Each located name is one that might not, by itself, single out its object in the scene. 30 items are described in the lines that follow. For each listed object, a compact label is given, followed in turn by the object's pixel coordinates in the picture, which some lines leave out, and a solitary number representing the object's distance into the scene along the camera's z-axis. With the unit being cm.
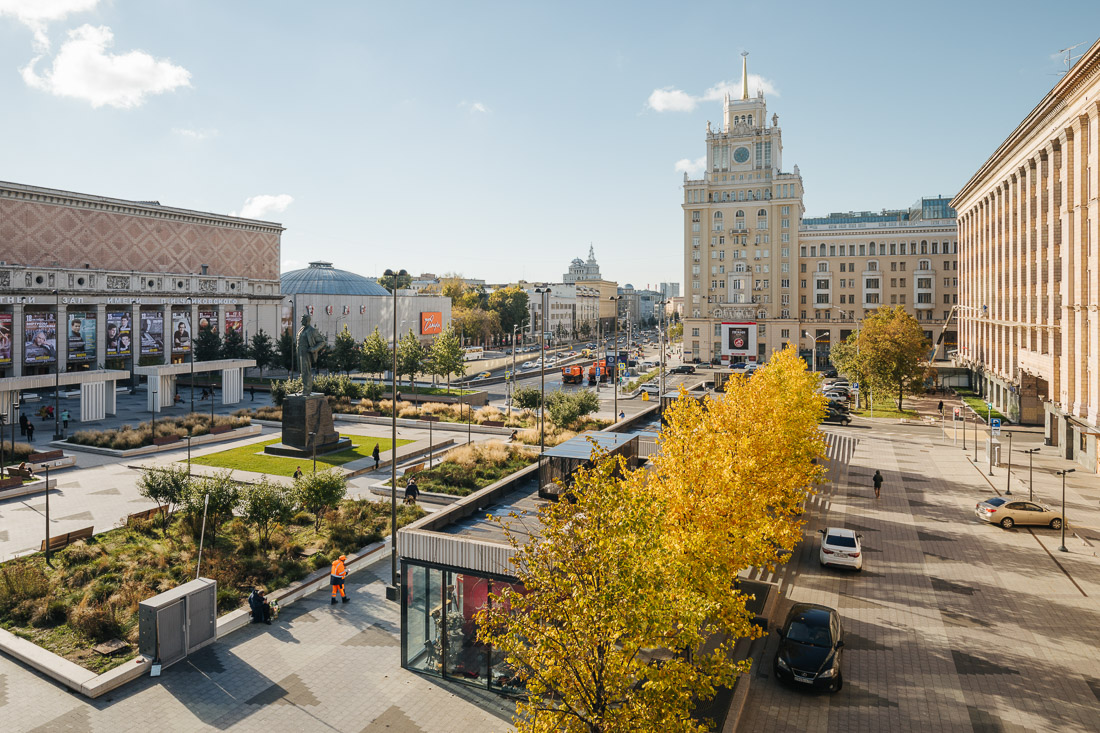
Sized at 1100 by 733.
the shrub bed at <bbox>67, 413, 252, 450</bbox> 3647
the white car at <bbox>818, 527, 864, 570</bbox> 2088
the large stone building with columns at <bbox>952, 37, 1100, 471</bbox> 3306
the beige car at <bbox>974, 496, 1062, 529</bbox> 2500
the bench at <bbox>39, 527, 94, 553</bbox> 2084
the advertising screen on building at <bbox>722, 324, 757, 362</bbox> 9288
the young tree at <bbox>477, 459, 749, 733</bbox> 917
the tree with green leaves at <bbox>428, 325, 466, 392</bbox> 5975
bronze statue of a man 3553
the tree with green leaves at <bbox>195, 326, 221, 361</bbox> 6969
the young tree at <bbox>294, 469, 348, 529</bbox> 2262
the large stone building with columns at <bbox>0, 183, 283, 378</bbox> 5634
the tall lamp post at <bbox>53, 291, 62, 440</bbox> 3869
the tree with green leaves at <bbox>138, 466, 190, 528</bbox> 2283
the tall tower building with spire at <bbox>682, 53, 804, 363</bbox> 9694
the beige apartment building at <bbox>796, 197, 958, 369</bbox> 9381
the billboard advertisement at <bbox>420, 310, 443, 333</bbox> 9950
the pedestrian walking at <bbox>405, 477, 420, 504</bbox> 2603
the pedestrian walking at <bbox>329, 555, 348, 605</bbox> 1820
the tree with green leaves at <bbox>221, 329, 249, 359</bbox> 7106
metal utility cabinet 1473
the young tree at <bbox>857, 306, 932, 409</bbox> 5316
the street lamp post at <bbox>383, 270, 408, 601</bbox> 1852
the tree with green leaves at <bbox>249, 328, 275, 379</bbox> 7031
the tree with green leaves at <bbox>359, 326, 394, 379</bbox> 6456
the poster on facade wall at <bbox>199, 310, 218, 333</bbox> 7219
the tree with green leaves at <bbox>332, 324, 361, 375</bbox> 6669
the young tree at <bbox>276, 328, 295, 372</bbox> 7150
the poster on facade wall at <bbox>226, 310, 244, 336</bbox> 7538
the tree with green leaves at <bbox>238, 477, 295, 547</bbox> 2106
